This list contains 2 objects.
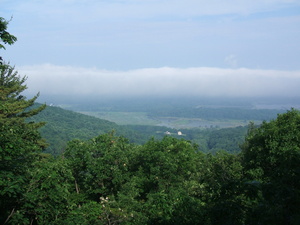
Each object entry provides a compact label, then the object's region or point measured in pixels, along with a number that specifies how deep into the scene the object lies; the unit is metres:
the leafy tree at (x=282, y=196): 5.68
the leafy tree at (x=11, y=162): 7.34
